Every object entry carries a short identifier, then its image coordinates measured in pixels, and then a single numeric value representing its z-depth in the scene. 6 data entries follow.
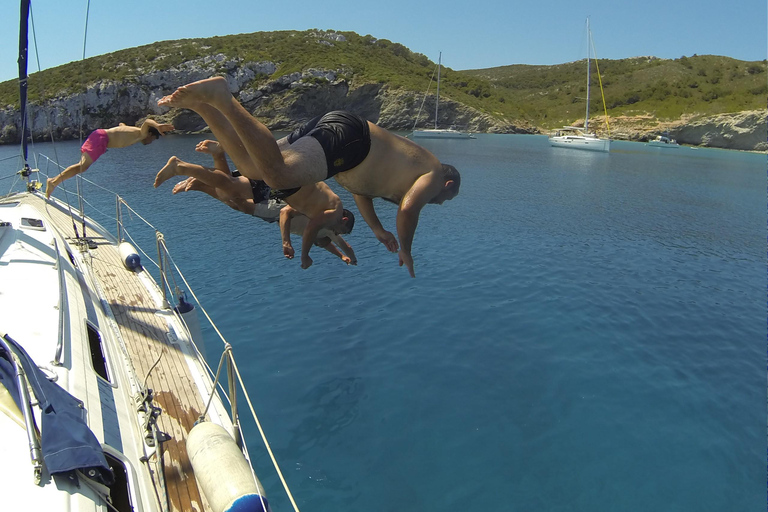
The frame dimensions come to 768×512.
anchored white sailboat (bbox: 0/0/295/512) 3.99
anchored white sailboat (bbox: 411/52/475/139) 83.44
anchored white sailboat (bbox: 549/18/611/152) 70.69
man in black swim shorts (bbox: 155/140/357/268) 6.38
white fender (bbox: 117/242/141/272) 12.33
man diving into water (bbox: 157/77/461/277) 4.15
